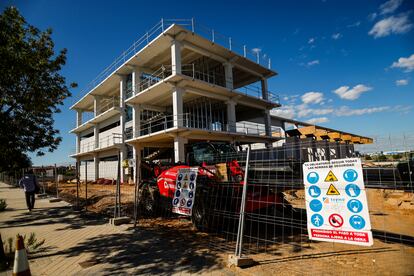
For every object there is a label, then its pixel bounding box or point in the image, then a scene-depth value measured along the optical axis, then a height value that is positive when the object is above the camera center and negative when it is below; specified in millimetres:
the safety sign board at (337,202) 3086 -505
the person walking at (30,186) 10781 -542
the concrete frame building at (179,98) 19766 +6834
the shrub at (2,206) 11441 -1474
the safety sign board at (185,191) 5680 -530
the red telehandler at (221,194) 5957 -685
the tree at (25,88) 6434 +2591
